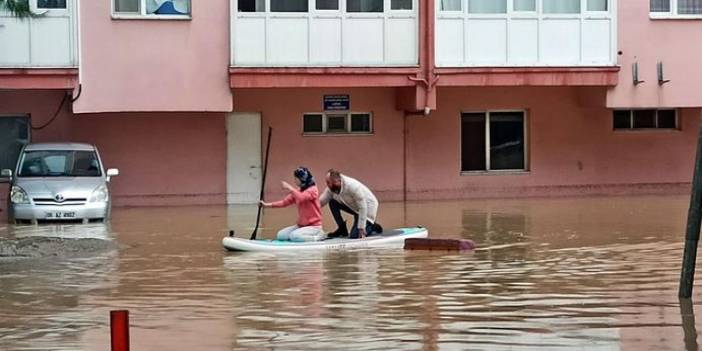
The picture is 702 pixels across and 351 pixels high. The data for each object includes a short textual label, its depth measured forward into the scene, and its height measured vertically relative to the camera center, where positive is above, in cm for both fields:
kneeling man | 2011 -76
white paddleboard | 1927 -130
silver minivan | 2475 -54
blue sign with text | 3155 +116
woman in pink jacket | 1980 -83
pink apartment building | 2911 +138
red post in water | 720 -93
